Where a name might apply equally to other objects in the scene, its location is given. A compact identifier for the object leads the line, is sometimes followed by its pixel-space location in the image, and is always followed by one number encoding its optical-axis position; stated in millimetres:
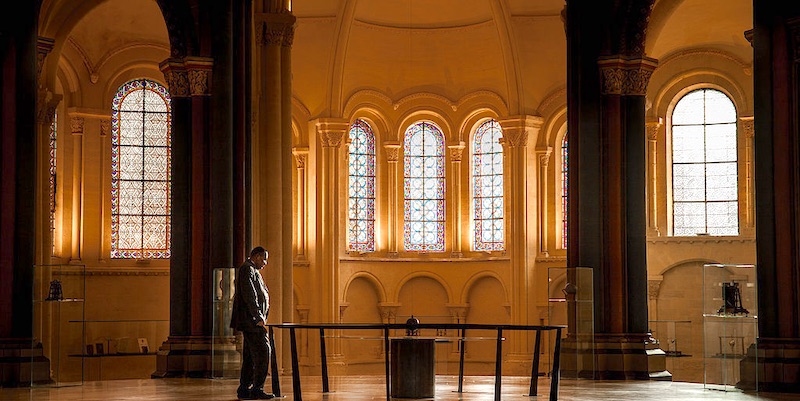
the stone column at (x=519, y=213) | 29297
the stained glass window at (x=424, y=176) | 31344
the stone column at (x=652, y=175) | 28406
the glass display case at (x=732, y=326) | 15508
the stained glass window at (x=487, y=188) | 30938
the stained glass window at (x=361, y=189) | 30953
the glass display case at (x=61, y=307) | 16828
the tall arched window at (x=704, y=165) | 28266
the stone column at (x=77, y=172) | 27641
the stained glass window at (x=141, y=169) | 28547
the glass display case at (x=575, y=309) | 17938
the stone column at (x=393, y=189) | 31031
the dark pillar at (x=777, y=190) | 15336
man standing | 13836
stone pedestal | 14023
